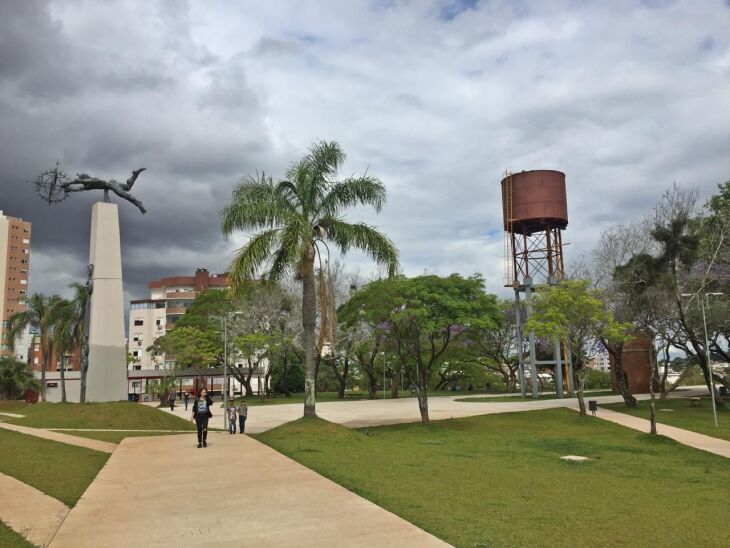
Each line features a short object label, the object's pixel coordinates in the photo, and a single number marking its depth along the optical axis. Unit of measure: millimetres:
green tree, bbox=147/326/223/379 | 52719
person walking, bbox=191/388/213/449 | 17156
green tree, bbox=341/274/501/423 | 24500
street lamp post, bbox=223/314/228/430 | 26250
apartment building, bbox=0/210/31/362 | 111375
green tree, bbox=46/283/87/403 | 40188
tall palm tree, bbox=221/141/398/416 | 20281
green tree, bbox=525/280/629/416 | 28709
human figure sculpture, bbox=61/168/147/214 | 27656
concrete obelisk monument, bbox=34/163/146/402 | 26000
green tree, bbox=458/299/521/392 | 58344
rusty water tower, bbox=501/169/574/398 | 43000
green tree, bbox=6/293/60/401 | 44188
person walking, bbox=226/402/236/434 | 22881
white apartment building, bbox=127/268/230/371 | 105062
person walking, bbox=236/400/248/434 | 22562
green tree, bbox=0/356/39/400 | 46397
